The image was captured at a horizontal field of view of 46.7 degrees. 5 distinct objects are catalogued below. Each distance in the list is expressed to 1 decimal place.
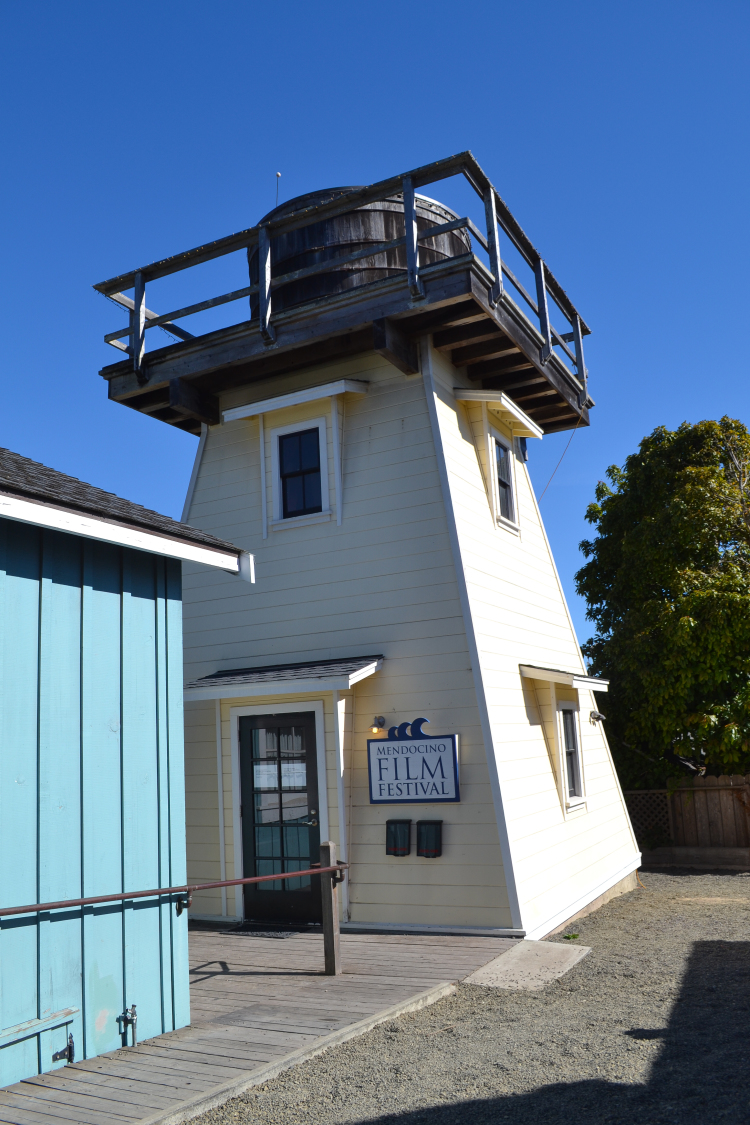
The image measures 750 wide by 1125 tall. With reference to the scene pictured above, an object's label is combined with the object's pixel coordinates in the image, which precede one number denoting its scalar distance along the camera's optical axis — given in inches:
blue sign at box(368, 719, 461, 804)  325.4
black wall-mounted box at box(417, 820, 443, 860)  320.2
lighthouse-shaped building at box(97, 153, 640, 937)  329.4
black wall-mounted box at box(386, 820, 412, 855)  326.3
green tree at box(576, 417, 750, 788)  519.5
